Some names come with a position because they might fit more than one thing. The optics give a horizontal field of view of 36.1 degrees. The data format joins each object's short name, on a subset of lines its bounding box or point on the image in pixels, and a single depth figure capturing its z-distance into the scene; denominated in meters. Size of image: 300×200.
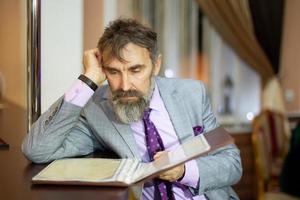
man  1.38
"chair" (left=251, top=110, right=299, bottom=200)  3.16
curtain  4.11
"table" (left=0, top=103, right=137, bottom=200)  1.00
